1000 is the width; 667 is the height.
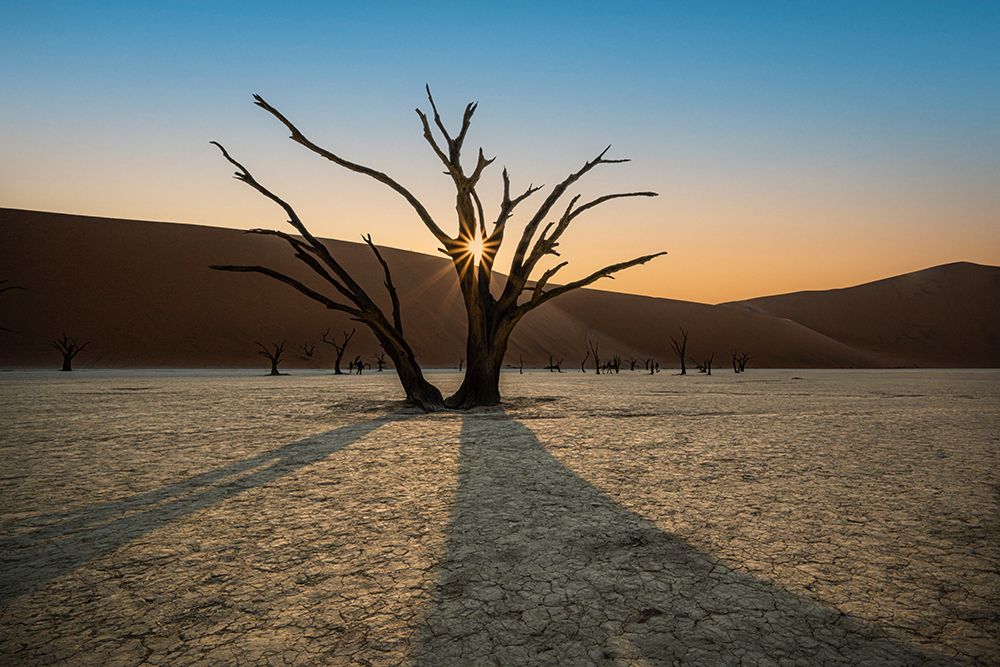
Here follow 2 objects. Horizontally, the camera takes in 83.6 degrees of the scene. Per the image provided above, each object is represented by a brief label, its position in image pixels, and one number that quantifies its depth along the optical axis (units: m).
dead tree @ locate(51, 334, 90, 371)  34.53
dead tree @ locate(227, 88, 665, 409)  10.41
